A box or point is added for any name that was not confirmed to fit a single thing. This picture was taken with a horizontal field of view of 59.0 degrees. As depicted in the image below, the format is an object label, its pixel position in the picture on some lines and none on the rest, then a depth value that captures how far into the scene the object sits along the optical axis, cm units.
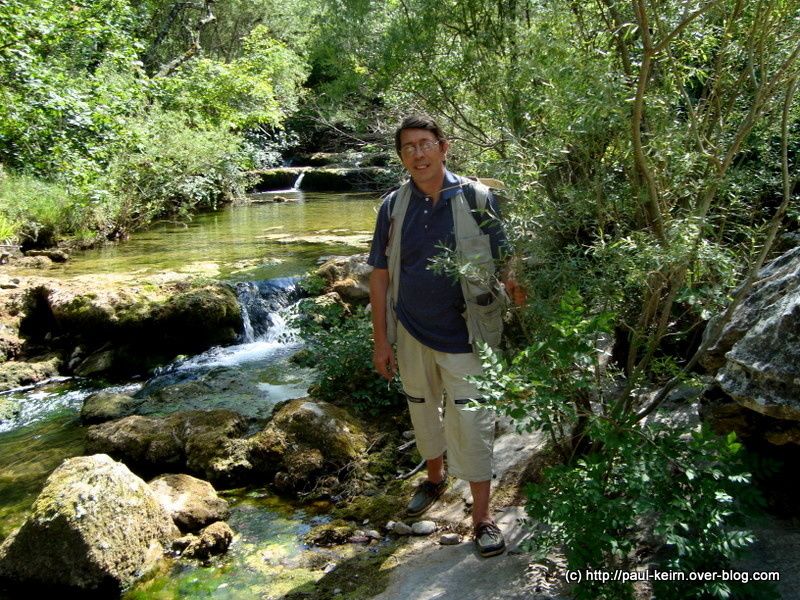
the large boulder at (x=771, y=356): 209
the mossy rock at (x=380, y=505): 391
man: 312
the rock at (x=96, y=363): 755
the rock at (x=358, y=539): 364
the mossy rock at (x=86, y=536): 349
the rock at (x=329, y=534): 370
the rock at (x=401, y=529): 362
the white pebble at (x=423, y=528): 356
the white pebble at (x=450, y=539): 334
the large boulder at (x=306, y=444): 448
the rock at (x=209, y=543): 373
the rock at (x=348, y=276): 829
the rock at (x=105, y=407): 595
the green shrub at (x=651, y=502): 206
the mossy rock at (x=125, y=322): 783
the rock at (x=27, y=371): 717
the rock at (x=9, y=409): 634
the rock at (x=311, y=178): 2234
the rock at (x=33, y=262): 1028
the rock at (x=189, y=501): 402
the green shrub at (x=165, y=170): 1302
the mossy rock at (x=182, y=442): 476
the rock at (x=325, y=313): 569
